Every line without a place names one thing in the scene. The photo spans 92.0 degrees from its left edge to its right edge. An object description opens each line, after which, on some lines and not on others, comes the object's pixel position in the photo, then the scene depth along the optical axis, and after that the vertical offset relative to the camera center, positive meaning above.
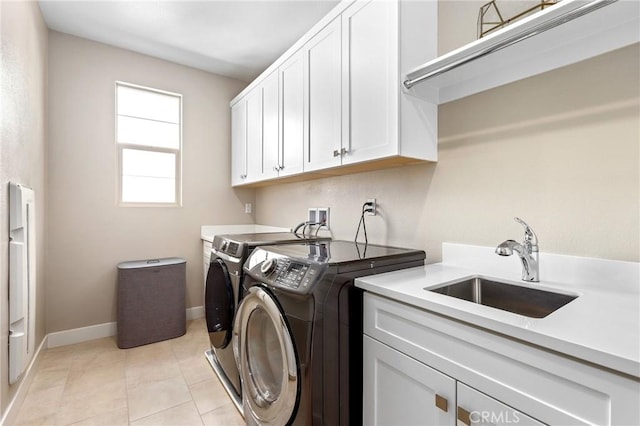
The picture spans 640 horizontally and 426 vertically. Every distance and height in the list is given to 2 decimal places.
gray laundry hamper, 2.61 -0.79
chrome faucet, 1.20 -0.17
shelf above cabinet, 1.02 +0.65
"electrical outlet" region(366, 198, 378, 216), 2.06 +0.02
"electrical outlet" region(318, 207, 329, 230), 2.49 -0.04
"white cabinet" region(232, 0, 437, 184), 1.50 +0.70
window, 2.95 +0.66
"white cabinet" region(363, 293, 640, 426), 0.66 -0.44
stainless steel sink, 1.16 -0.34
